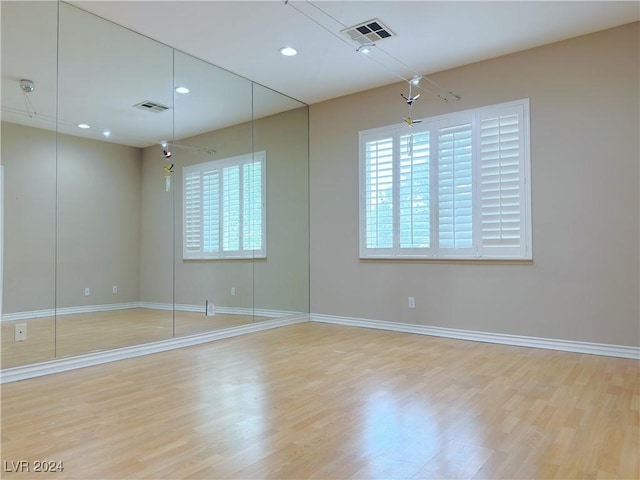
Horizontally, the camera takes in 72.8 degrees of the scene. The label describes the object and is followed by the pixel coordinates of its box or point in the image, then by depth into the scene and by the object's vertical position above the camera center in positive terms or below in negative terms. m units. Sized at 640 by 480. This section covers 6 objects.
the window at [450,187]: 4.35 +0.68
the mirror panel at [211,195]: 4.55 +0.61
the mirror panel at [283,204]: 5.39 +0.60
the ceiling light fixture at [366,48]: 4.00 +1.90
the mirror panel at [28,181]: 3.25 +0.55
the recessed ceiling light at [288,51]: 4.28 +1.98
